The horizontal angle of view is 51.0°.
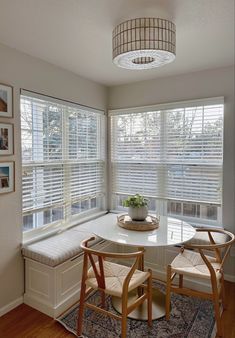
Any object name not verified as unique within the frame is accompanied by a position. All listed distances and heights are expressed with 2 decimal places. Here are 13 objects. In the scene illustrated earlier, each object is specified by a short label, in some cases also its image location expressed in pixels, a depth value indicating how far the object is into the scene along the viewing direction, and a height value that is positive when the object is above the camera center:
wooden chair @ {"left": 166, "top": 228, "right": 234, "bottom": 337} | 2.04 -0.94
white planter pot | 2.48 -0.49
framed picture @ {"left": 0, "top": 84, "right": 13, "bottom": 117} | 2.28 +0.60
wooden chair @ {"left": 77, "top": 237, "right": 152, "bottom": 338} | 1.83 -0.95
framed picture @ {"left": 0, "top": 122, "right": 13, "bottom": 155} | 2.27 +0.24
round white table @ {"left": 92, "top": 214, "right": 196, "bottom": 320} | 2.06 -0.64
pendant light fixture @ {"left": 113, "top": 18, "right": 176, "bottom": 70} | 1.68 +0.87
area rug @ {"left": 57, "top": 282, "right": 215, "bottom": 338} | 2.06 -1.42
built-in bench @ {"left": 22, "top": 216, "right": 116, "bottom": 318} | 2.30 -1.07
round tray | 2.35 -0.58
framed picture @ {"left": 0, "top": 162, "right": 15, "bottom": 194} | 2.28 -0.12
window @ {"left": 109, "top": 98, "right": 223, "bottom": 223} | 2.96 +0.10
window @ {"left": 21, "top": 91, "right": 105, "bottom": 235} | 2.60 +0.05
